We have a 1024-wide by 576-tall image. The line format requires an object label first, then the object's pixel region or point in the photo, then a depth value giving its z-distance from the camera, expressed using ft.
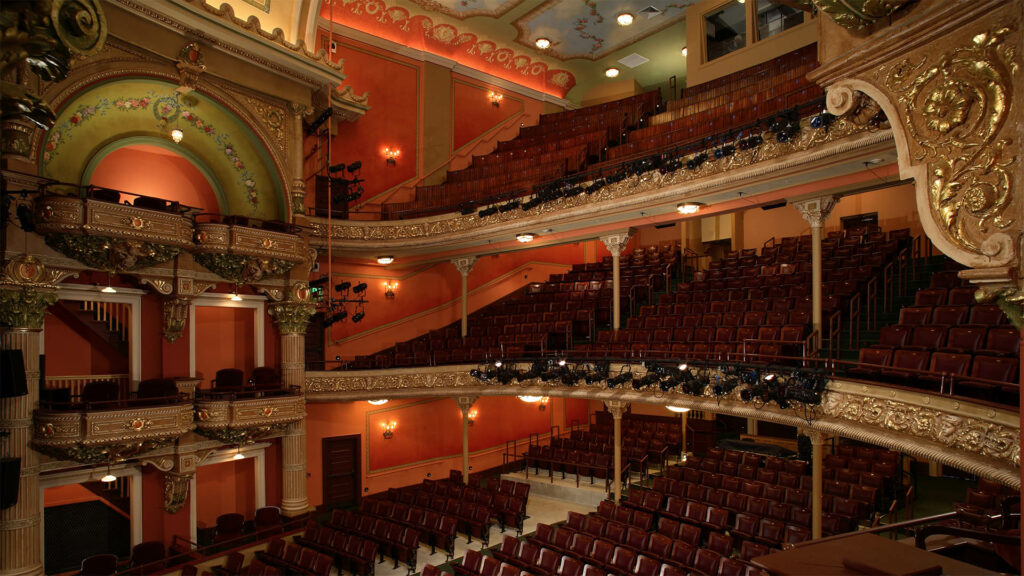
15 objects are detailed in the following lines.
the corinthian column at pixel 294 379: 40.73
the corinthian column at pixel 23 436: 28.71
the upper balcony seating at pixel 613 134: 41.01
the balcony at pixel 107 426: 29.89
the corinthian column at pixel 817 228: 30.27
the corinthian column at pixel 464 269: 50.08
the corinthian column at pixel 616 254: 41.11
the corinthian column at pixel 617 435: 38.18
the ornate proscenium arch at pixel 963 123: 8.89
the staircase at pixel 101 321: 34.88
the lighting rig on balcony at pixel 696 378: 26.55
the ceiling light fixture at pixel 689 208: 33.98
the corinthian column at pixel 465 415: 46.88
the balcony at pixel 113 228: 30.07
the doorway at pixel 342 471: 46.62
